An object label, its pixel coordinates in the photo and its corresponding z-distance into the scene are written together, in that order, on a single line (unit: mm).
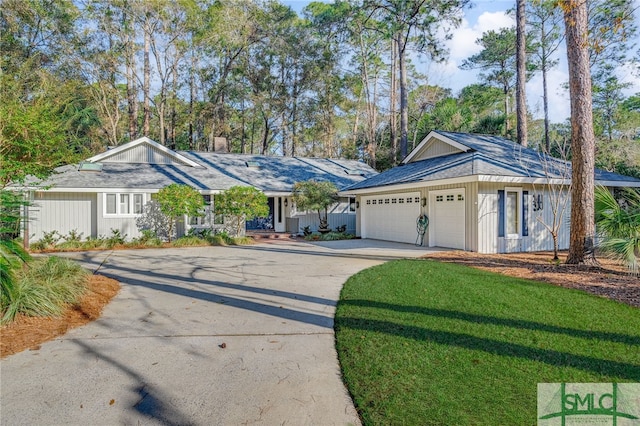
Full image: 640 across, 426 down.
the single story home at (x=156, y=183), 14773
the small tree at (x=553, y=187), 11039
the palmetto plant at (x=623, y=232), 6621
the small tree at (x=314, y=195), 16717
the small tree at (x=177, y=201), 14500
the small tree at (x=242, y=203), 15469
